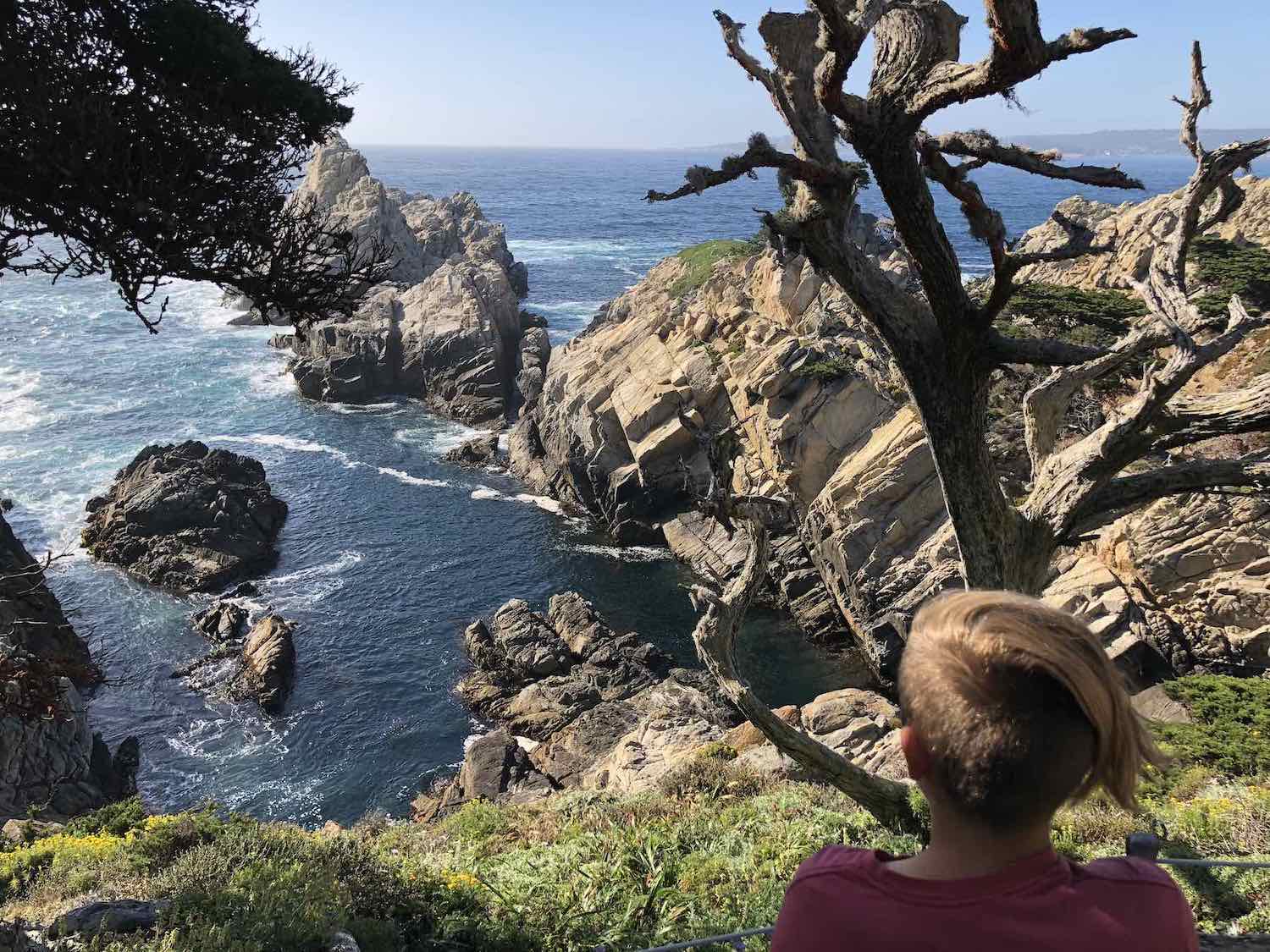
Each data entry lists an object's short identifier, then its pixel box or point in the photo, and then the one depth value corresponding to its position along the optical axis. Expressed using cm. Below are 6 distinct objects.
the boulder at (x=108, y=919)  707
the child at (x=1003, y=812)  189
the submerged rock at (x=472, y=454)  5081
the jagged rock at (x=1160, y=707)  1908
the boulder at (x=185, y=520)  3825
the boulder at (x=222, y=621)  3412
